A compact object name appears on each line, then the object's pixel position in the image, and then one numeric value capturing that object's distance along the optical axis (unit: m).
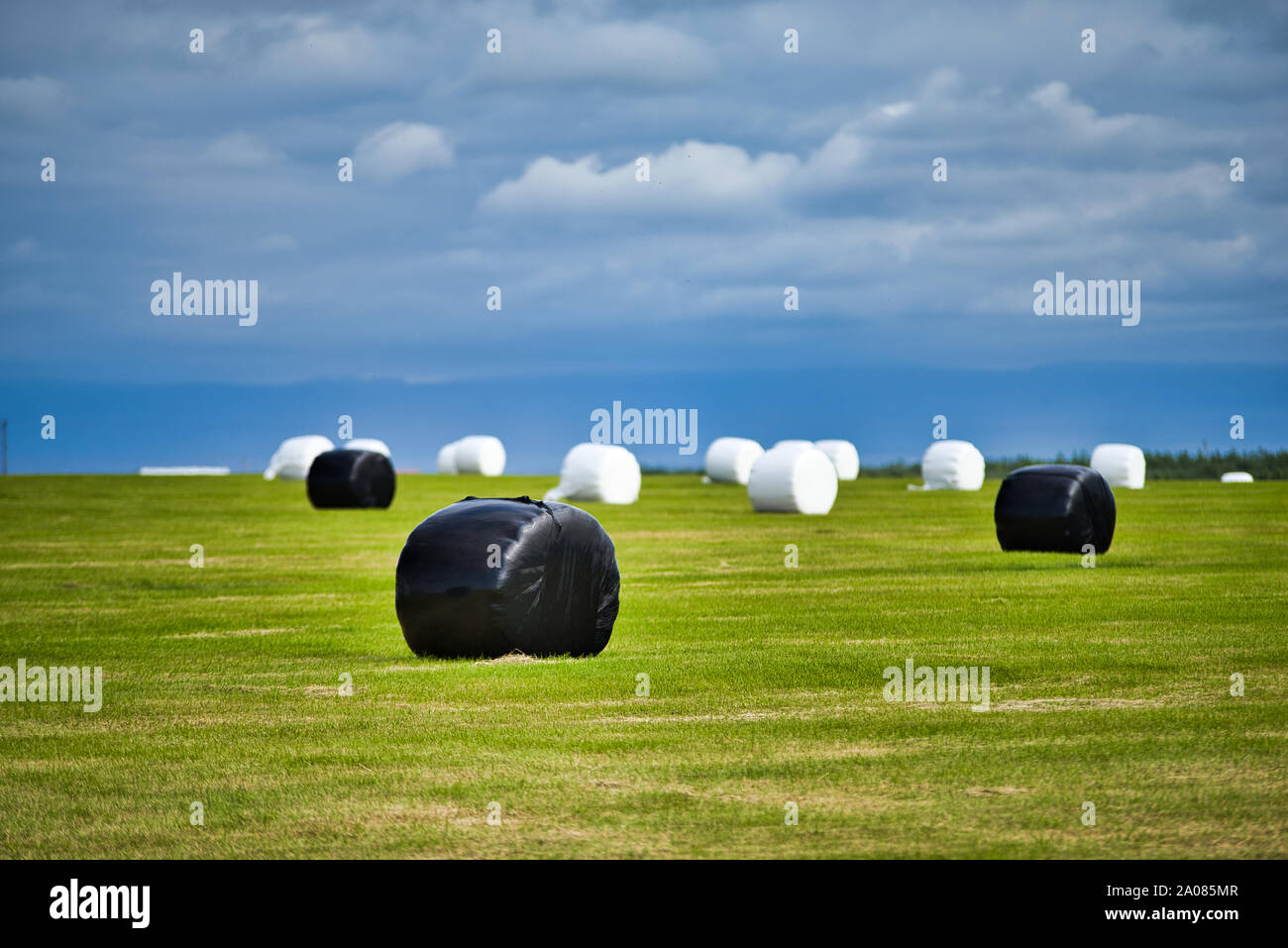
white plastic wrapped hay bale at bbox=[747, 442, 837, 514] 44.50
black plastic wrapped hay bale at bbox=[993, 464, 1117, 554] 26.78
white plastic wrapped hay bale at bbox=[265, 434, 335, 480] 83.31
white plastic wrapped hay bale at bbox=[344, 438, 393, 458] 88.43
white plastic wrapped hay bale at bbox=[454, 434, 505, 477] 94.88
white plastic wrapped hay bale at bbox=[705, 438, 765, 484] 70.62
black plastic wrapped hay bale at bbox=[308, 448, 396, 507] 48.50
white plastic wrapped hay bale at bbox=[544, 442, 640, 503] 50.53
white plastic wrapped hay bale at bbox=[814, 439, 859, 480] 79.62
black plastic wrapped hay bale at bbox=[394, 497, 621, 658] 13.98
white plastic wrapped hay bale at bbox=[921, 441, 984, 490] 63.72
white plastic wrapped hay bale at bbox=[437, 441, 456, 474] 98.19
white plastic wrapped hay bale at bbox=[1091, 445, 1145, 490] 61.34
